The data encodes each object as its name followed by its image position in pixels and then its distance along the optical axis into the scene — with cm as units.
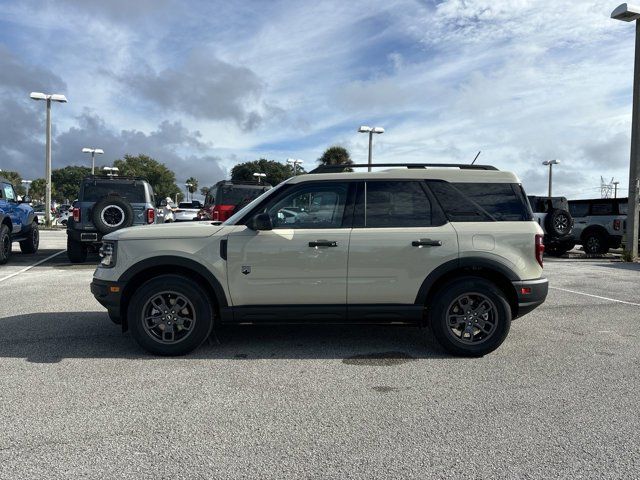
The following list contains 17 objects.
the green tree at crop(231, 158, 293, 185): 8150
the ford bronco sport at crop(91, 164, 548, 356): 500
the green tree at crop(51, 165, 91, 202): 9169
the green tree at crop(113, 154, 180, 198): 7538
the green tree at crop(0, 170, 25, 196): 9856
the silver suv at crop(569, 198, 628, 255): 1655
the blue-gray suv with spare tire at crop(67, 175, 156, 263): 1118
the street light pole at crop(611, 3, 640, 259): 1497
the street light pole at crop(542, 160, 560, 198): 4338
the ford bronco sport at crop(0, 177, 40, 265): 1230
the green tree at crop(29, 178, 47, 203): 10300
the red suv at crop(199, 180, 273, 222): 1501
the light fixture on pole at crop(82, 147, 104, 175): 3894
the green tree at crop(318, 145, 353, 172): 3928
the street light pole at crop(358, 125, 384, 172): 3199
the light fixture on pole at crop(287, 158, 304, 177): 4591
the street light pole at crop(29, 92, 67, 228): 2636
